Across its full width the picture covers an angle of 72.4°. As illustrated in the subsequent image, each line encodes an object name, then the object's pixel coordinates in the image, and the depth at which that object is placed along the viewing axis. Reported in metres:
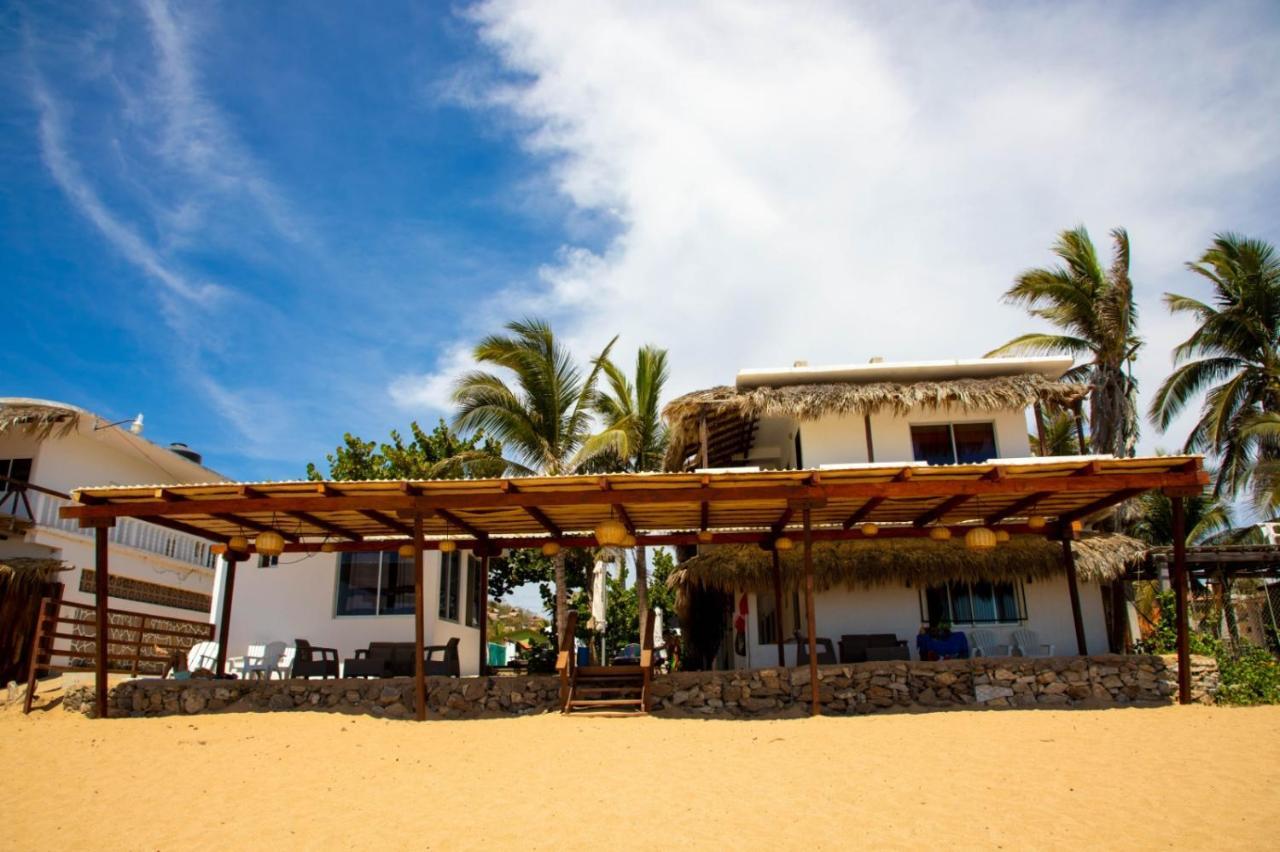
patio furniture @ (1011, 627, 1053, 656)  15.38
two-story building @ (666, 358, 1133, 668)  15.15
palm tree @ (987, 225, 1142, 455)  20.14
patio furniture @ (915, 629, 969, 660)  14.55
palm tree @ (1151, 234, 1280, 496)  20.06
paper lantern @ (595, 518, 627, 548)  11.23
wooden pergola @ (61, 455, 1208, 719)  11.27
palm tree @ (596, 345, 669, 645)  21.66
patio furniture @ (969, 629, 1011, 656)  15.30
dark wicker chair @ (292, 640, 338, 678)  13.47
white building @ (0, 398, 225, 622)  17.48
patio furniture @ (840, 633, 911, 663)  13.09
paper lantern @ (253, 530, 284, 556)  12.10
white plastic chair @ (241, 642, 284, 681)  14.28
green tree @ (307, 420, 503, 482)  23.00
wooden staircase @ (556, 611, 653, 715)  11.71
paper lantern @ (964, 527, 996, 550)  12.46
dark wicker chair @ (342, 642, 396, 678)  13.35
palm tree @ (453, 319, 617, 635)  19.16
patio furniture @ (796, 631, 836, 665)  13.35
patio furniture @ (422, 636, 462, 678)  13.62
